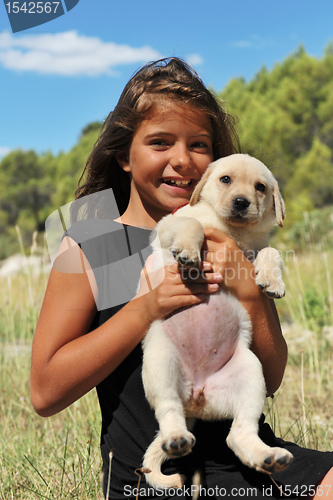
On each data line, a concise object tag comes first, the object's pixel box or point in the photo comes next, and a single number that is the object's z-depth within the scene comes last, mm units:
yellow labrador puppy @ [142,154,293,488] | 1400
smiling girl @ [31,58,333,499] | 1444
